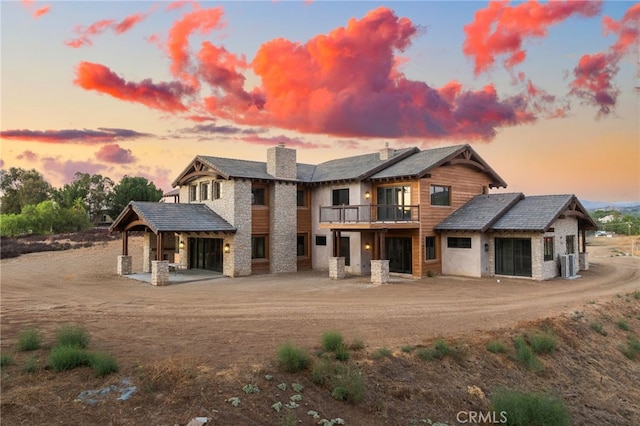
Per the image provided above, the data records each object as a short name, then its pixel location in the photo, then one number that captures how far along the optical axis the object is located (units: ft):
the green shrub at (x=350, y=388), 24.97
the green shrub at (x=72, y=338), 30.10
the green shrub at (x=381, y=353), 30.17
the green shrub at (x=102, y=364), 25.41
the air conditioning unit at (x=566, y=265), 68.85
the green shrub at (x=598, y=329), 42.11
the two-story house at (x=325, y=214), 71.00
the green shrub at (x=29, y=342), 30.17
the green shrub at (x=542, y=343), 35.58
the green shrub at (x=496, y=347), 33.50
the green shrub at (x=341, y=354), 29.35
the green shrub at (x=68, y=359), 26.45
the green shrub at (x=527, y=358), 33.21
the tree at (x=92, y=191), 245.45
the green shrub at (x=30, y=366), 26.14
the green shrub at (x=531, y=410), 24.40
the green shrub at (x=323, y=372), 26.22
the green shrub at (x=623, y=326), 44.86
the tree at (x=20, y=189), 240.73
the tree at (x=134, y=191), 217.15
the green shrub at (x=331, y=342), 30.55
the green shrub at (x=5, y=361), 27.04
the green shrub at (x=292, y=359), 27.02
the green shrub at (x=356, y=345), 31.30
